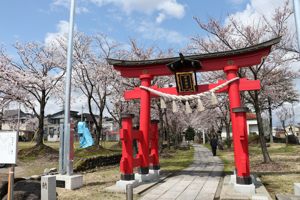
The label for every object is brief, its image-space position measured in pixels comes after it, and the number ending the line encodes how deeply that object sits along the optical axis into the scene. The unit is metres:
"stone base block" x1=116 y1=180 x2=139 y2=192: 9.56
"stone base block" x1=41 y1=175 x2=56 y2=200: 7.60
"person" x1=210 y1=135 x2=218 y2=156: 26.02
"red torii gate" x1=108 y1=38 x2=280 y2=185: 9.24
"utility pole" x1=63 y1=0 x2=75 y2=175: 9.90
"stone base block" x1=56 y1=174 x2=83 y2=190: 9.52
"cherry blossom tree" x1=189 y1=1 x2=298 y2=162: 15.71
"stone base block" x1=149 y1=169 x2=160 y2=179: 11.85
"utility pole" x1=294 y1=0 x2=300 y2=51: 7.48
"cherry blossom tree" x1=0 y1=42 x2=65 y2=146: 22.89
